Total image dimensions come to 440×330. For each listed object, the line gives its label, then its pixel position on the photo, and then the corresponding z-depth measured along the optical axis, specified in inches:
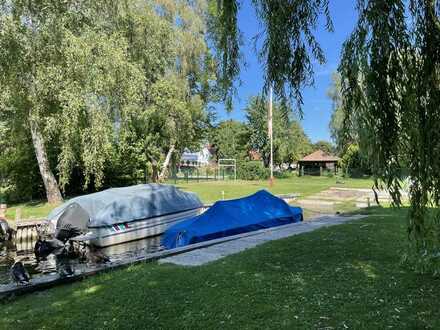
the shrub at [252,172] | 1591.9
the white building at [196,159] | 2667.3
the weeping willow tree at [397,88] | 94.5
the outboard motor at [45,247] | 342.3
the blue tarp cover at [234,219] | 368.8
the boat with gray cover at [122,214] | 400.8
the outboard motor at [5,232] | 416.8
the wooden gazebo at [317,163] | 1944.0
